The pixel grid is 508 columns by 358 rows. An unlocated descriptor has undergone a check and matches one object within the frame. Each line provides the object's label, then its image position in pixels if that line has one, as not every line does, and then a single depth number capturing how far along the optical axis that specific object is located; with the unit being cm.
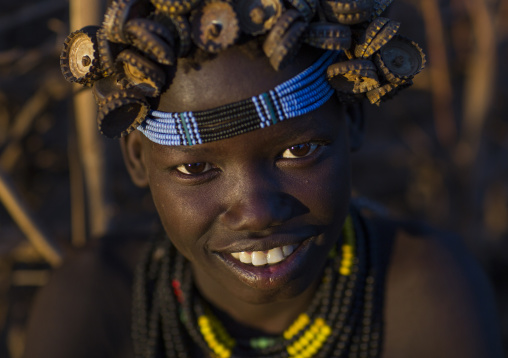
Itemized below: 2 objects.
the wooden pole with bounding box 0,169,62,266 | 233
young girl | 133
